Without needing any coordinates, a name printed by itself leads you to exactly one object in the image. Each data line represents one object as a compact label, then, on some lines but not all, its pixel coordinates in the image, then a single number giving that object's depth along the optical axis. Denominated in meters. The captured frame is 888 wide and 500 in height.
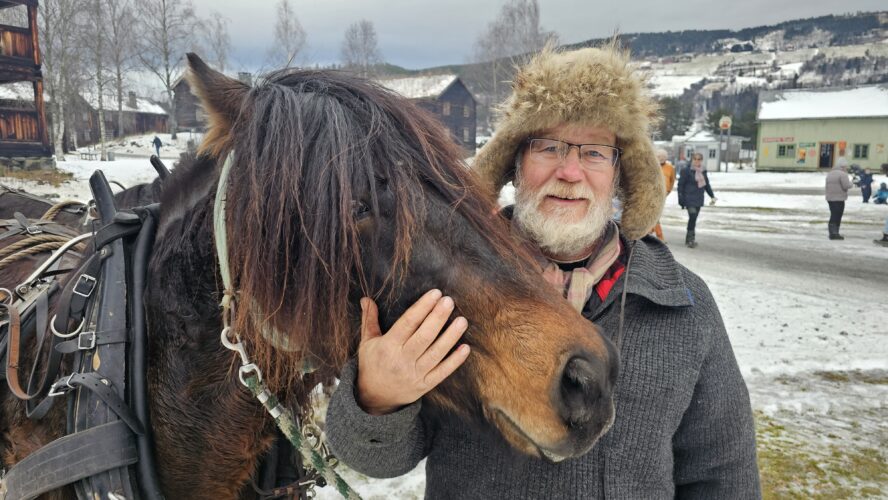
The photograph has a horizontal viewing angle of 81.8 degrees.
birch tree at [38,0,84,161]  24.17
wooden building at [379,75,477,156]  42.00
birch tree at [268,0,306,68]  35.52
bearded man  1.37
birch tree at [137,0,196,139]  31.08
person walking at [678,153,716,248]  10.98
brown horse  1.15
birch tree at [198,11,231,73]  36.42
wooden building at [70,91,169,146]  39.40
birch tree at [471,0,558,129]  38.50
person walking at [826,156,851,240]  11.52
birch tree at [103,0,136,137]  29.75
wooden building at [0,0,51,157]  15.67
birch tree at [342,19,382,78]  39.22
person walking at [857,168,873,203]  18.02
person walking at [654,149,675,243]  9.43
